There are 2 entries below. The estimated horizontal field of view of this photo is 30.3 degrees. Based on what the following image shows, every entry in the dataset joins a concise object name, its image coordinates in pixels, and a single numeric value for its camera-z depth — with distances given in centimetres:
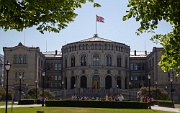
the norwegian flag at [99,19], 8488
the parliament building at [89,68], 8400
